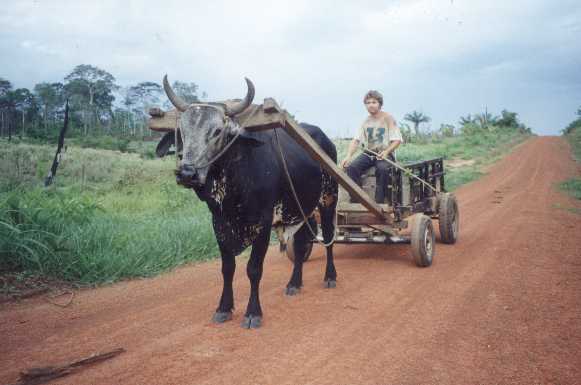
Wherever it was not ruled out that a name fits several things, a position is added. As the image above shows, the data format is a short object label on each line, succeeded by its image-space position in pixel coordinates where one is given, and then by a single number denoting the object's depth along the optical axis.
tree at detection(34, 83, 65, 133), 42.56
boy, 6.87
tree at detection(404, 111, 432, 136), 61.19
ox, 3.84
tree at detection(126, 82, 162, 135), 45.72
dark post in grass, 7.79
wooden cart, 4.27
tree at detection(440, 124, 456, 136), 43.59
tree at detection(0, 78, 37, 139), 38.97
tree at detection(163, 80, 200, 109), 36.78
